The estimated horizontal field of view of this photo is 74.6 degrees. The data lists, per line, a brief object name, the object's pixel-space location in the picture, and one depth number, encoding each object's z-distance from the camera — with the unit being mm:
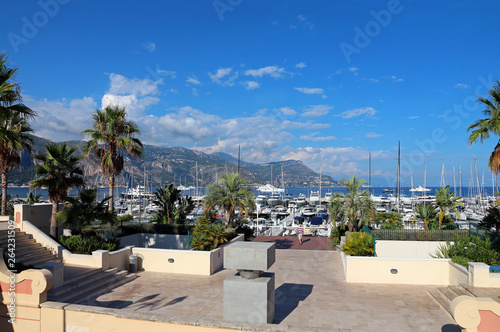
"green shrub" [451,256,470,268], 12617
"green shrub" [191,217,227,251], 15961
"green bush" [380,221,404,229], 18716
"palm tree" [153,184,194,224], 24562
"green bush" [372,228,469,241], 17266
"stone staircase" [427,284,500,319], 10250
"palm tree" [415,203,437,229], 21406
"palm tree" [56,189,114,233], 14935
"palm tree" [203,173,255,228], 20469
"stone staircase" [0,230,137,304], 10969
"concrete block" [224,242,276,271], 8734
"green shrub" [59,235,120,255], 14812
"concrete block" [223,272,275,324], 8703
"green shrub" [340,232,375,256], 14836
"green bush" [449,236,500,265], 12578
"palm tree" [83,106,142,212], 20448
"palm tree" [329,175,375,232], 19422
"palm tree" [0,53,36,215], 10688
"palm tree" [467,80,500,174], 13953
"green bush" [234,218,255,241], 21856
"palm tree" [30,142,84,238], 15812
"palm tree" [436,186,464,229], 21484
